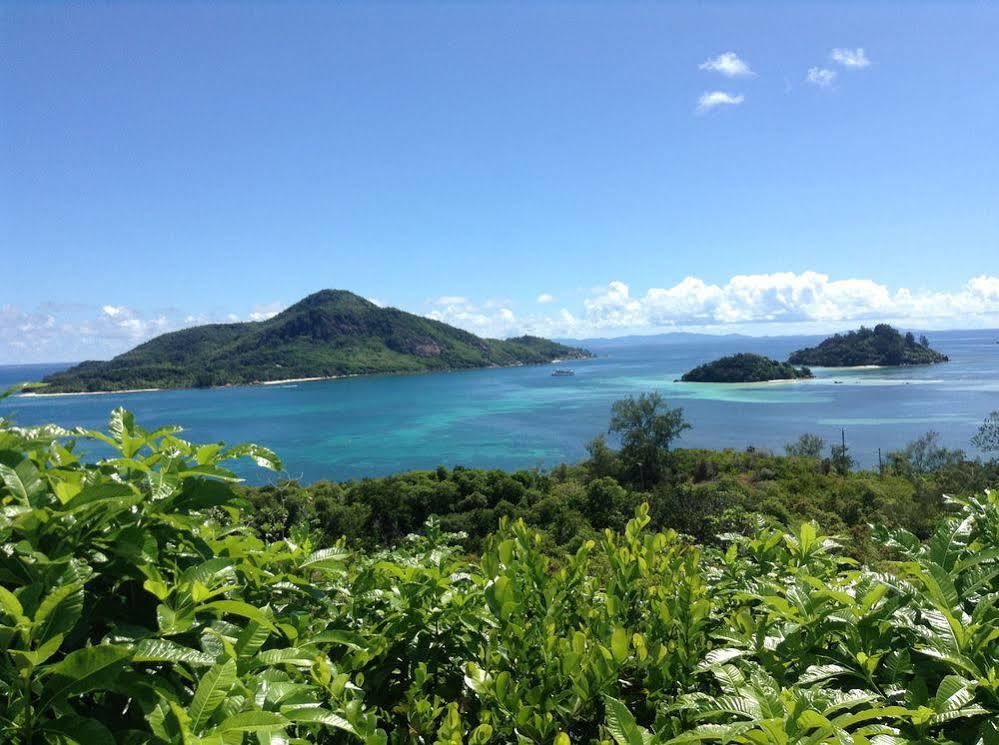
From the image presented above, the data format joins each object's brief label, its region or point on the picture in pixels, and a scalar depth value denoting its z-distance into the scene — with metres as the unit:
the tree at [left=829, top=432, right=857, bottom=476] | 34.69
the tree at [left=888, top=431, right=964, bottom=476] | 35.53
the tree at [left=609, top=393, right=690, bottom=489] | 37.91
